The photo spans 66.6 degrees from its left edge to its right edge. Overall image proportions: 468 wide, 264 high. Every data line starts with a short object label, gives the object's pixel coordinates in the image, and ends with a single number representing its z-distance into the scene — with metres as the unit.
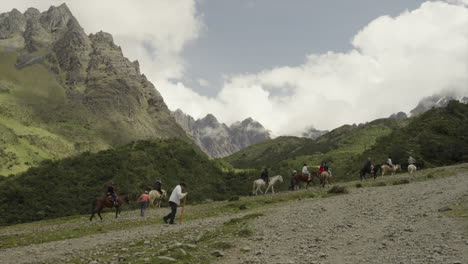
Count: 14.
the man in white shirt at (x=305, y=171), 45.06
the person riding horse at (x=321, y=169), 43.99
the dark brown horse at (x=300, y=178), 45.12
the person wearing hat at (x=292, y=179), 46.69
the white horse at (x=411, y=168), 48.07
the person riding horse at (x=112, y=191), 33.44
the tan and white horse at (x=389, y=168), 50.37
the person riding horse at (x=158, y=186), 35.80
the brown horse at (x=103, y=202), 33.22
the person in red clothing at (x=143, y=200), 32.40
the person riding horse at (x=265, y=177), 47.84
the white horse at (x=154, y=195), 38.81
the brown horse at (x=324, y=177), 43.72
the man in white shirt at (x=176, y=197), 22.81
